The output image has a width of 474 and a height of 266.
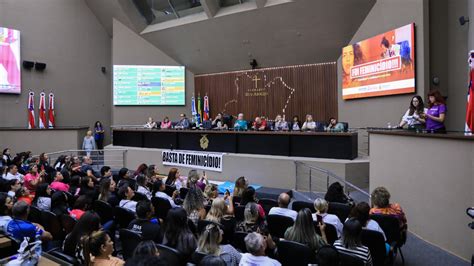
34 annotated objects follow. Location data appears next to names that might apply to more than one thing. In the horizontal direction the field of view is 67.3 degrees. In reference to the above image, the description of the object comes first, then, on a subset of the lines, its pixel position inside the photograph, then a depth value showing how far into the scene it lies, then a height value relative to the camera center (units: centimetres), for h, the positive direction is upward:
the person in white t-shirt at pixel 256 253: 296 -103
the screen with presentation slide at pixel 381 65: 973 +198
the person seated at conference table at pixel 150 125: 1430 +23
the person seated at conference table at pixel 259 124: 1122 +20
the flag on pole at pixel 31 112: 1556 +84
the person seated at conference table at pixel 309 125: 1068 +15
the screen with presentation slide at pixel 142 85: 1723 +222
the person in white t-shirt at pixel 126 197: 505 -101
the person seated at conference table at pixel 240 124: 1143 +21
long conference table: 950 -35
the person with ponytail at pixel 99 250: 290 -98
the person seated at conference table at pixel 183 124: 1307 +25
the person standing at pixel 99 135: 1639 -19
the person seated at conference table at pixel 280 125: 1110 +16
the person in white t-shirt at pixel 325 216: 415 -102
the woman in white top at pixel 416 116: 673 +26
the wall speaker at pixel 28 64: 1555 +294
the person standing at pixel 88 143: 1416 -48
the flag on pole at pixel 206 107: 1716 +113
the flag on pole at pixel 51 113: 1608 +82
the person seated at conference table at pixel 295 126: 1153 +14
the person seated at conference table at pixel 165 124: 1338 +24
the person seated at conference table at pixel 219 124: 1189 +22
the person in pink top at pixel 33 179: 659 -92
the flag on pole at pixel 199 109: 1732 +105
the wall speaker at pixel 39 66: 1595 +294
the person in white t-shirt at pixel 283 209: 451 -102
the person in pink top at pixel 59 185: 631 -96
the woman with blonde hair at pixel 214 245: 320 -104
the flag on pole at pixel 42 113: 1580 +81
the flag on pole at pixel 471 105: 521 +36
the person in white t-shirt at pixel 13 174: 756 -92
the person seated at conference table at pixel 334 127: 975 +8
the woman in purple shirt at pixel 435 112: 578 +29
